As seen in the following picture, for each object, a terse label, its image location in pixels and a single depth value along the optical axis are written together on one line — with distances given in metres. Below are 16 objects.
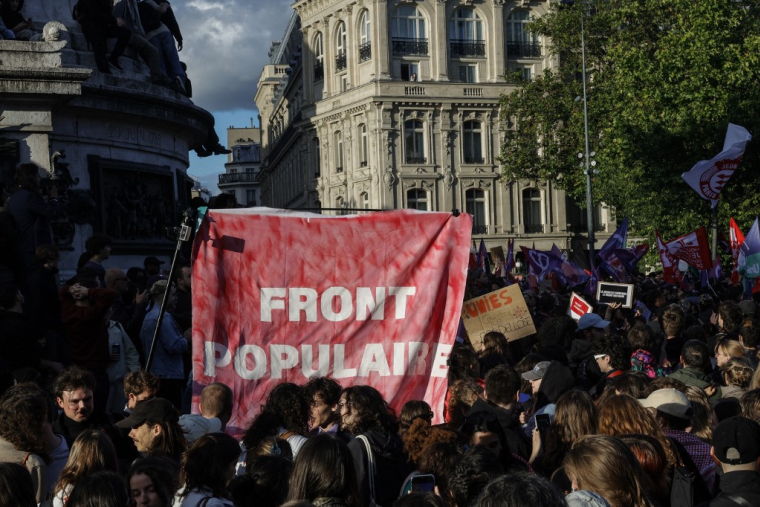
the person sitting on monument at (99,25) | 15.95
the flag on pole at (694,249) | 21.34
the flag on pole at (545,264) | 24.14
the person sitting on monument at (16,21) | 15.03
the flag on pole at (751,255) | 17.73
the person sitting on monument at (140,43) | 17.22
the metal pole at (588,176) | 44.72
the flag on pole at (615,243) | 22.80
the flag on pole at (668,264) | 22.02
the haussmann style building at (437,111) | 58.81
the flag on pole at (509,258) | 27.13
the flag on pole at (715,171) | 23.38
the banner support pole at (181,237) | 7.29
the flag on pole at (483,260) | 29.02
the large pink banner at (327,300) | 7.77
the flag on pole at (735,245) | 19.36
